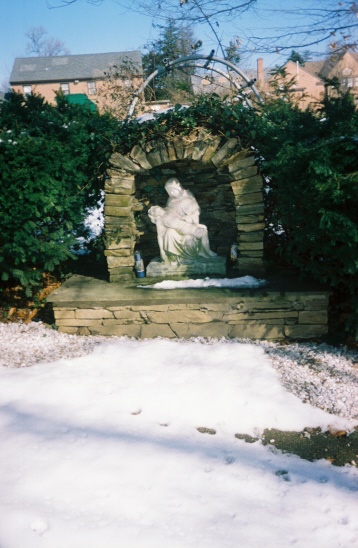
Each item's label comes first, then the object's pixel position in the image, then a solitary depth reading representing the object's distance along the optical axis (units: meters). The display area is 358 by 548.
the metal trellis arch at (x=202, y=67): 5.05
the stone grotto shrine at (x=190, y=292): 3.90
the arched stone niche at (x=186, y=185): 4.08
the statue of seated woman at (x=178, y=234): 4.57
